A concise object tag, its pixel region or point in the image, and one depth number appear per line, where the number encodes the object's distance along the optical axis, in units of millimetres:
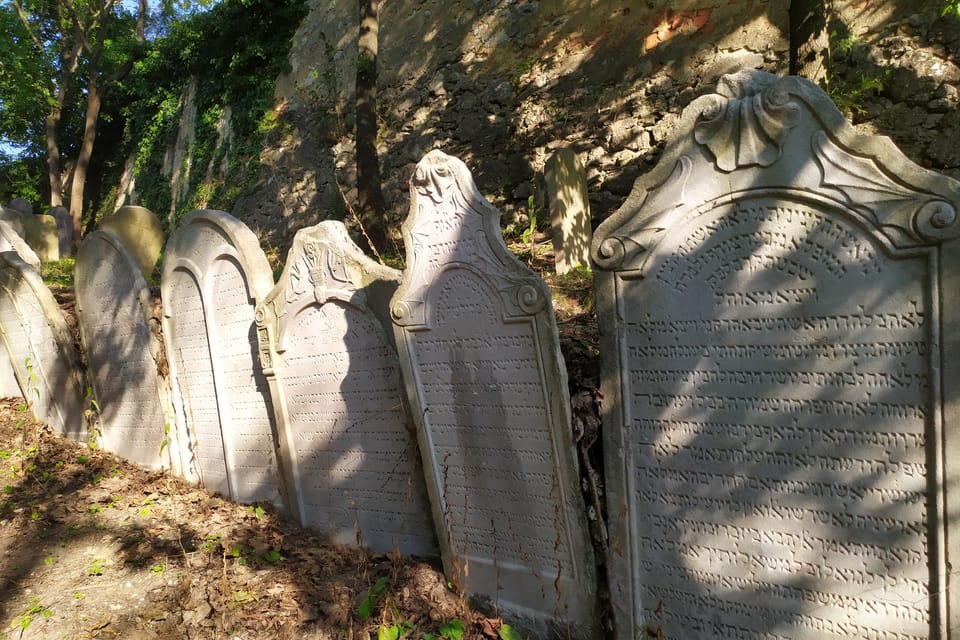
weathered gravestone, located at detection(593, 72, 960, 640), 2367
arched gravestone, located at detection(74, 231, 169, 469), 5414
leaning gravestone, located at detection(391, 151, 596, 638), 3201
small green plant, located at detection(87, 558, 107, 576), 4078
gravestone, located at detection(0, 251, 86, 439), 5969
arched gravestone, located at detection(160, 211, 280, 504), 4664
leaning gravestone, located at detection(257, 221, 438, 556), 3910
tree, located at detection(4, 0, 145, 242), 15102
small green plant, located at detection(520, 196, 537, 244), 6218
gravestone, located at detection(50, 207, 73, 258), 14633
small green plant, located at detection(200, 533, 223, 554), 4246
